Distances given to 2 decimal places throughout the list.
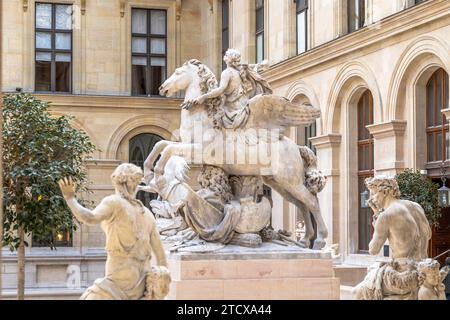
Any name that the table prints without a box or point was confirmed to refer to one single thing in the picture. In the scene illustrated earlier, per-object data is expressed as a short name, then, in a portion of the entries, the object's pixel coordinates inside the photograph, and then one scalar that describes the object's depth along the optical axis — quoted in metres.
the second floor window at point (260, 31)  36.47
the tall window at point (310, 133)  32.66
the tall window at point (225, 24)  39.97
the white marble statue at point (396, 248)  11.44
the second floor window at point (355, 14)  29.62
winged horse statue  15.02
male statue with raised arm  10.01
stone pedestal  14.01
